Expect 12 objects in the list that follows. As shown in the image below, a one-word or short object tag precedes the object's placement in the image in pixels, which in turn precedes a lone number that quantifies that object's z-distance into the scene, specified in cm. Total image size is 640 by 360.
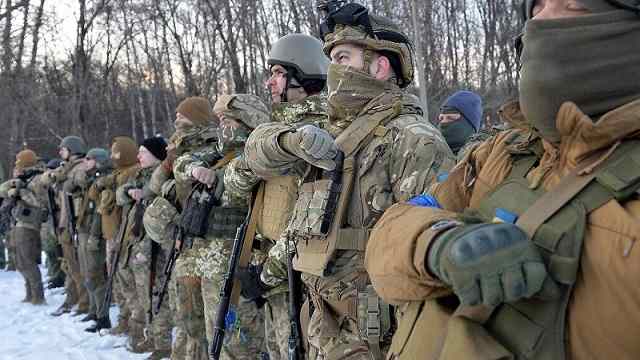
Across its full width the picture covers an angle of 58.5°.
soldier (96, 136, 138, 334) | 647
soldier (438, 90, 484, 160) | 430
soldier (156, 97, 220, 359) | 432
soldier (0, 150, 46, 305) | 858
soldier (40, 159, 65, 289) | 888
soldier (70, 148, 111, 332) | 716
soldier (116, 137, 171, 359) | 566
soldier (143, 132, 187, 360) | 466
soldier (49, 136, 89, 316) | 802
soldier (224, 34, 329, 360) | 312
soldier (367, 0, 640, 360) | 100
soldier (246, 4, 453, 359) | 227
